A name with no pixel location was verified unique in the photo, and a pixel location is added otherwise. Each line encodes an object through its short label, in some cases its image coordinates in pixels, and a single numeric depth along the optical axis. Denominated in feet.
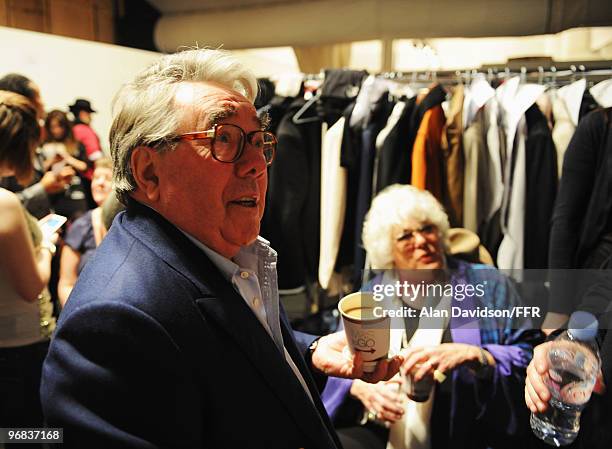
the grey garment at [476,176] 6.04
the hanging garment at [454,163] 6.10
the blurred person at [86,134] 5.58
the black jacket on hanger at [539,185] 5.60
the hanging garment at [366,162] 6.48
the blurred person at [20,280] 3.91
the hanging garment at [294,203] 6.88
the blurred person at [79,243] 5.03
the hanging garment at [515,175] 5.70
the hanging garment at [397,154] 6.33
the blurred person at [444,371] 3.84
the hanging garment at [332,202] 6.66
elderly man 2.24
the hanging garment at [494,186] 5.93
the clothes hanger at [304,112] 6.97
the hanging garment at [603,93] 5.21
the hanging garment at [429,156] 6.14
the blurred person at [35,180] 4.06
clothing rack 6.04
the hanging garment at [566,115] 5.66
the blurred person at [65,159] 4.88
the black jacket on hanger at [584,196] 4.57
